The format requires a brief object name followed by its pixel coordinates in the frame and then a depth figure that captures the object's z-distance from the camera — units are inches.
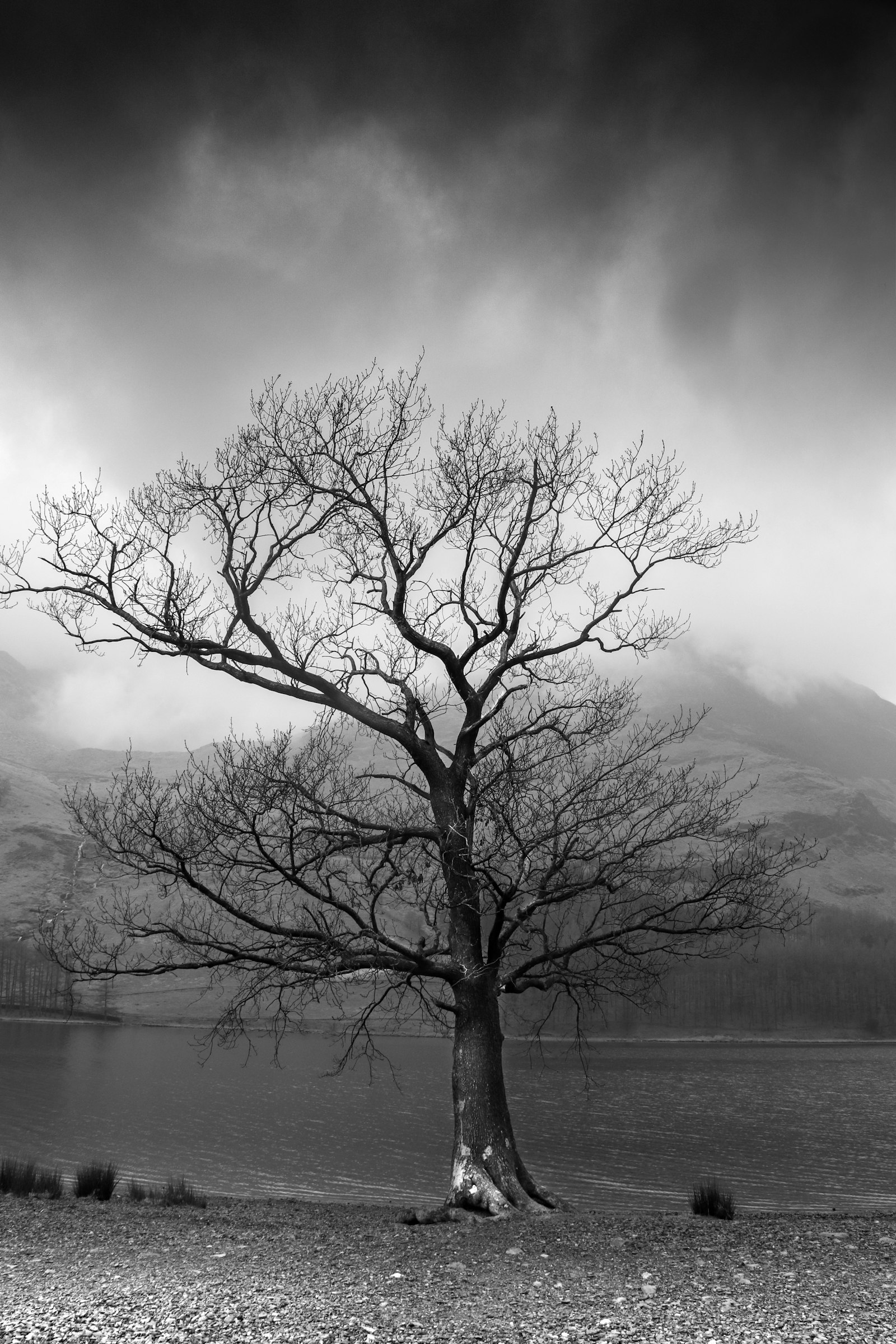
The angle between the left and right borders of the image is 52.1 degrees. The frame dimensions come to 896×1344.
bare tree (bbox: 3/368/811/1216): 599.5
